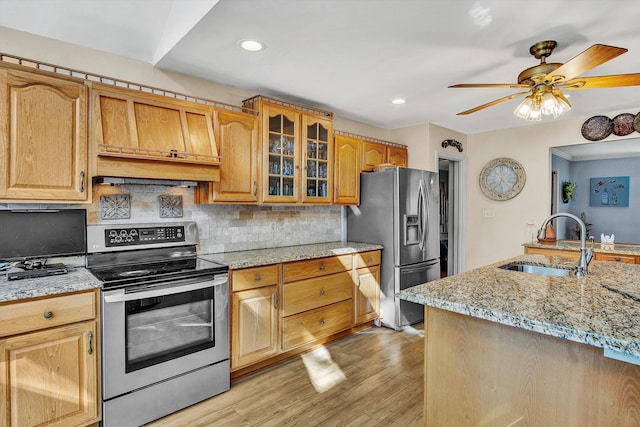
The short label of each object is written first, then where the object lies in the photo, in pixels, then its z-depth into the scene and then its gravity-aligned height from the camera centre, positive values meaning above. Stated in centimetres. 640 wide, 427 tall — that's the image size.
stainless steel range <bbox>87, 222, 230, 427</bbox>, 193 -70
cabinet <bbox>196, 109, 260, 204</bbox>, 264 +42
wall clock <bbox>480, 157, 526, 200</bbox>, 446 +45
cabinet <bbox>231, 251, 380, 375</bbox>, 251 -79
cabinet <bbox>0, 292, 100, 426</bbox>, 163 -77
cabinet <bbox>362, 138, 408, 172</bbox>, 390 +71
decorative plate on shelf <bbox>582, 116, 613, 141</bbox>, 376 +95
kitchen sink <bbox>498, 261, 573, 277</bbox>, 219 -38
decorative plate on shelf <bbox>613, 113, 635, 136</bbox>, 363 +95
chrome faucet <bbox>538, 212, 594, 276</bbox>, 190 -26
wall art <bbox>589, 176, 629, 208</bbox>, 416 +26
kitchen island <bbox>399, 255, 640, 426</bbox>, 114 -54
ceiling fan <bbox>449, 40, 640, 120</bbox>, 181 +79
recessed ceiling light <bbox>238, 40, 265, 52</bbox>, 222 +111
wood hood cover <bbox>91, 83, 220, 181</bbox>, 208 +51
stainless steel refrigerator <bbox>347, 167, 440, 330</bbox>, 352 -18
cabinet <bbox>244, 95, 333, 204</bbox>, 292 +56
